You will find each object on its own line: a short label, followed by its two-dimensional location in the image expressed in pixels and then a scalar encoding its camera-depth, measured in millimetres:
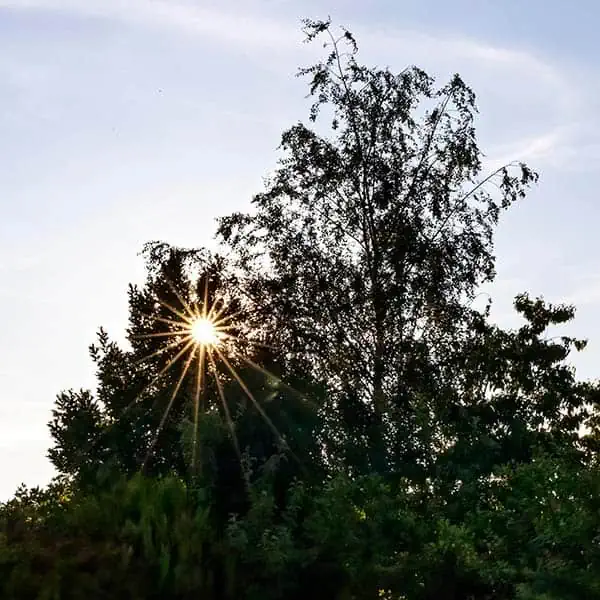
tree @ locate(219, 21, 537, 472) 26703
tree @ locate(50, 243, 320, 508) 11000
